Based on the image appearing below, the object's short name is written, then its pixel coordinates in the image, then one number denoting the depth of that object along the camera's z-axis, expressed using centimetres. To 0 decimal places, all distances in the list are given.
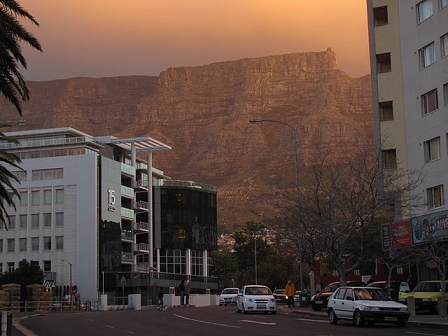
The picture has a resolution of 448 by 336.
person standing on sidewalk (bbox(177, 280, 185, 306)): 6067
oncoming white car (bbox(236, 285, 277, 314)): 3894
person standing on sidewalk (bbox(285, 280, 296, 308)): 4878
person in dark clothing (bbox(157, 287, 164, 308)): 5519
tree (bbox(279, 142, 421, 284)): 4106
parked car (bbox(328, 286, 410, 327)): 2677
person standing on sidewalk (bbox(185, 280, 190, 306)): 6391
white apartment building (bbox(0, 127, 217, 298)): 8988
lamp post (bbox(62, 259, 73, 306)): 7168
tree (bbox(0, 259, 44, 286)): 8500
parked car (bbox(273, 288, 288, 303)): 7082
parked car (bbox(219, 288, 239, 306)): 6303
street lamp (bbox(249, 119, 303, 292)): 4509
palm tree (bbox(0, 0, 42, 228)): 2170
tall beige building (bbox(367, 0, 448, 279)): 4244
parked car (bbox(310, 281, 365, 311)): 4225
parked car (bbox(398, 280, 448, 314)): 3588
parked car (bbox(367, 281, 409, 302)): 4134
